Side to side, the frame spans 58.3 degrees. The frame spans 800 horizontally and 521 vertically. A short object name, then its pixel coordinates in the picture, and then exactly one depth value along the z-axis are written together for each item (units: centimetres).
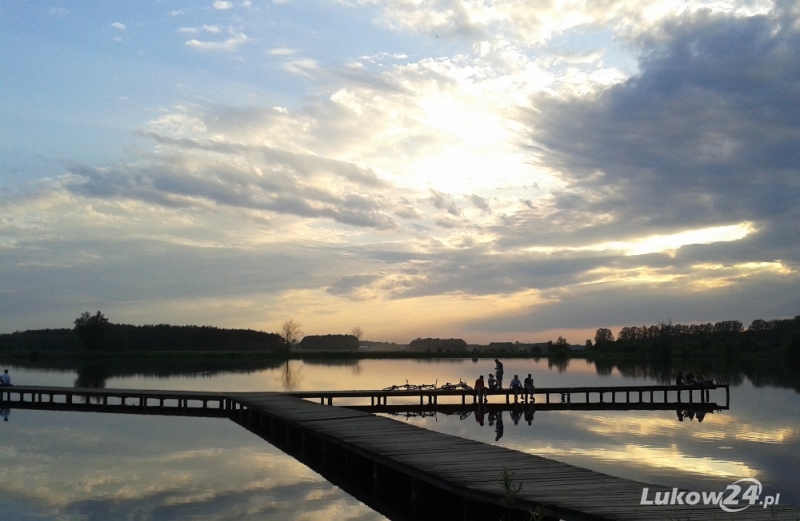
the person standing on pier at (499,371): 3191
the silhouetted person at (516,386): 3158
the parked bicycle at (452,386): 3384
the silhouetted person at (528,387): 3188
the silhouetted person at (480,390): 3169
